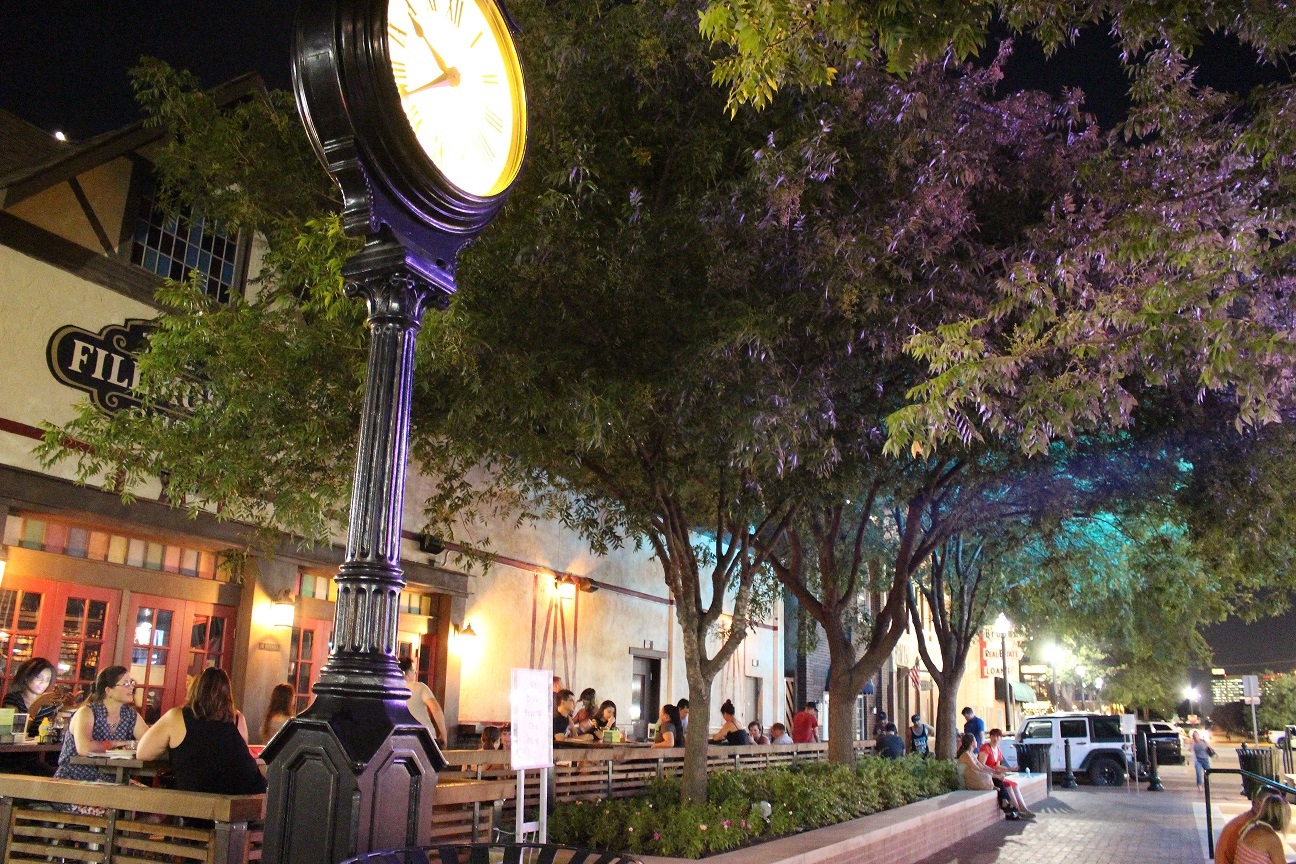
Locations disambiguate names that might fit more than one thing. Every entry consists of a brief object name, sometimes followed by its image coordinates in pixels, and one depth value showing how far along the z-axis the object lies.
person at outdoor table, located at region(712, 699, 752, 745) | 15.95
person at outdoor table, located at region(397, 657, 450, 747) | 9.53
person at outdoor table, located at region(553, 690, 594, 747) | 13.19
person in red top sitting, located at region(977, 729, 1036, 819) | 17.91
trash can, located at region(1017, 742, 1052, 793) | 26.97
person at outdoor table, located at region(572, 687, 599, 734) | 14.04
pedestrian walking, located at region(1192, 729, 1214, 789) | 22.65
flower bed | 9.64
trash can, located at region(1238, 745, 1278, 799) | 12.22
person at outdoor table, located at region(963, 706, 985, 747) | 23.65
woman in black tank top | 6.14
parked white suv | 26.89
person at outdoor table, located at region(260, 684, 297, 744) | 9.49
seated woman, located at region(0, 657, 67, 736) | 9.27
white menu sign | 7.45
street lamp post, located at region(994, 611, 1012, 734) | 24.47
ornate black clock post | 3.00
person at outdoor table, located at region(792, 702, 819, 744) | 18.73
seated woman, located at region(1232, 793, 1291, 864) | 6.98
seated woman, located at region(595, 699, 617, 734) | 15.09
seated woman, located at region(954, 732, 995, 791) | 18.06
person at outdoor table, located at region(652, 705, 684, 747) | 14.03
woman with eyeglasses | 7.76
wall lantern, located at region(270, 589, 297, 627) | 13.48
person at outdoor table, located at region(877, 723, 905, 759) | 19.95
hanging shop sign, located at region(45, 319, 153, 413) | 11.05
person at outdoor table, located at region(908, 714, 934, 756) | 24.67
